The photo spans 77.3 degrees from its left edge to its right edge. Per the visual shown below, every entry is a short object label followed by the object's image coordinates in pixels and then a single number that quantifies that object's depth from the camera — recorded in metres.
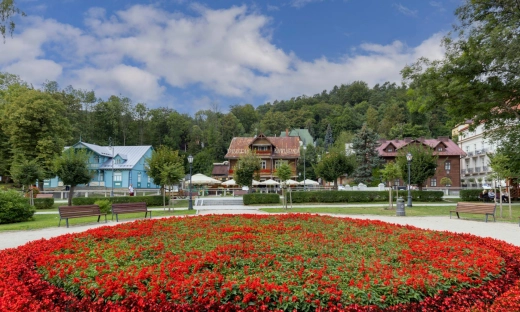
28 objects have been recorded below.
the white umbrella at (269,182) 40.28
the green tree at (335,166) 35.84
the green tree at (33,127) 38.97
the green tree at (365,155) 49.16
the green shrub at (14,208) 17.56
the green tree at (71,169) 26.66
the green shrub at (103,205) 18.97
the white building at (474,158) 57.00
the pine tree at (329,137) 92.60
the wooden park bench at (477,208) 15.85
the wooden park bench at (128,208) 16.83
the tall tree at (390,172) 24.41
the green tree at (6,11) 9.92
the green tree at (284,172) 26.21
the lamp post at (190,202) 24.30
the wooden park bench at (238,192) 38.91
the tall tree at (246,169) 33.44
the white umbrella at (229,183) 40.60
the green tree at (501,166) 19.34
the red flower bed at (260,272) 3.74
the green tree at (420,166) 32.31
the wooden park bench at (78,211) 14.73
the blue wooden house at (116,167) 48.44
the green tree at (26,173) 25.95
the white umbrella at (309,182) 40.71
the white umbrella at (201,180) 38.16
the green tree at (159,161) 28.20
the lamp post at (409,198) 25.89
